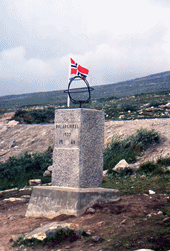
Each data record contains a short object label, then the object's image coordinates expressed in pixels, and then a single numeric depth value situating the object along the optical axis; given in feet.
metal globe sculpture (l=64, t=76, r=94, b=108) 23.55
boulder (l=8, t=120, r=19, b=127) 75.64
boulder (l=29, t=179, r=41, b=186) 35.22
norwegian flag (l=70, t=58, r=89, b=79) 24.25
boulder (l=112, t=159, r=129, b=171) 33.44
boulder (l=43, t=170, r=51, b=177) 38.66
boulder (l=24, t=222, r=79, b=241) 16.83
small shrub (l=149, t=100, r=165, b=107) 77.46
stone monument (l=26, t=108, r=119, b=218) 21.03
